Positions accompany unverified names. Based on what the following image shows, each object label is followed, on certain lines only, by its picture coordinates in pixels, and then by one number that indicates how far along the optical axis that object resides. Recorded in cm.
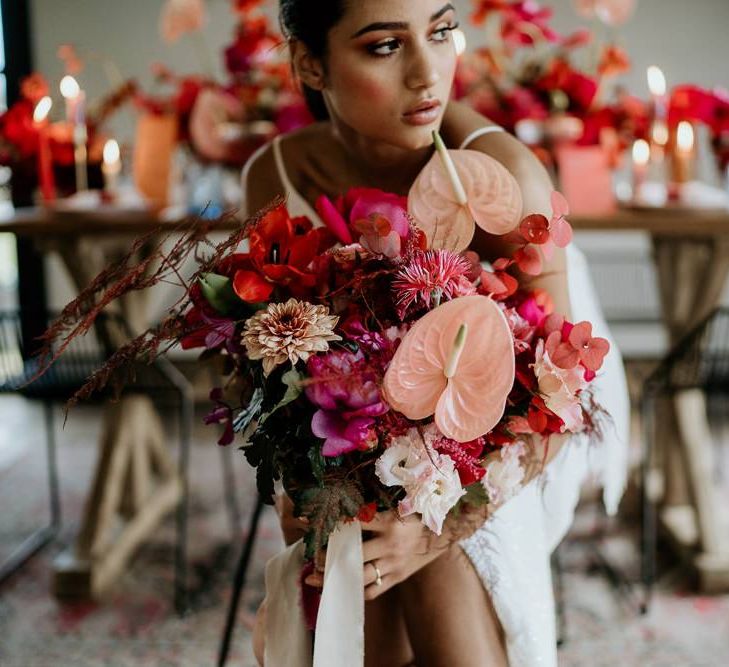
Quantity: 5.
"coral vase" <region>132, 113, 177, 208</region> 261
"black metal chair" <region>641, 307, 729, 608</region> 205
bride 110
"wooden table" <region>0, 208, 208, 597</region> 224
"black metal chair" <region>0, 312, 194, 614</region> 214
